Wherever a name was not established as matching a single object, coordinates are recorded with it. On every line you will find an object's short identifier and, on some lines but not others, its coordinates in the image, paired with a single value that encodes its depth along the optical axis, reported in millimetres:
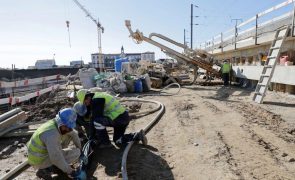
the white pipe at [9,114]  4871
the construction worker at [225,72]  10966
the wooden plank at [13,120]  4795
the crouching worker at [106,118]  3495
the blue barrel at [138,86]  9617
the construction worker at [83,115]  3736
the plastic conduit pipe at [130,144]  2853
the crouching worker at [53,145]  2800
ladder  6342
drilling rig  10966
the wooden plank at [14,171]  3083
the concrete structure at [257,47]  6897
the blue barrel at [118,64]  12515
